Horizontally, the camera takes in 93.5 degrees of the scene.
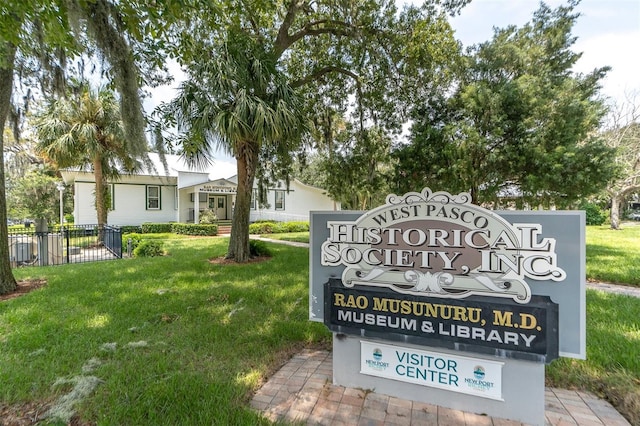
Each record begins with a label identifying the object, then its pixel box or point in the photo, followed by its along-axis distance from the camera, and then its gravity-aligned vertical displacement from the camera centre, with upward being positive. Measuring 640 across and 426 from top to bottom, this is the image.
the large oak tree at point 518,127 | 7.40 +2.08
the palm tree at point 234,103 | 5.95 +2.27
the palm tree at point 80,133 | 10.52 +2.78
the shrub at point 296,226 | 19.55 -1.16
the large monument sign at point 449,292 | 2.00 -0.63
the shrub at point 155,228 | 15.71 -0.95
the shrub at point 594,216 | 24.27 -0.74
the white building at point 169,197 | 15.66 +0.75
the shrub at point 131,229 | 15.51 -0.99
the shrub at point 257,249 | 8.39 -1.14
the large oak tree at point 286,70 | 6.01 +3.26
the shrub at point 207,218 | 16.92 -0.48
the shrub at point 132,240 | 9.97 -1.04
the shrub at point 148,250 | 8.84 -1.18
